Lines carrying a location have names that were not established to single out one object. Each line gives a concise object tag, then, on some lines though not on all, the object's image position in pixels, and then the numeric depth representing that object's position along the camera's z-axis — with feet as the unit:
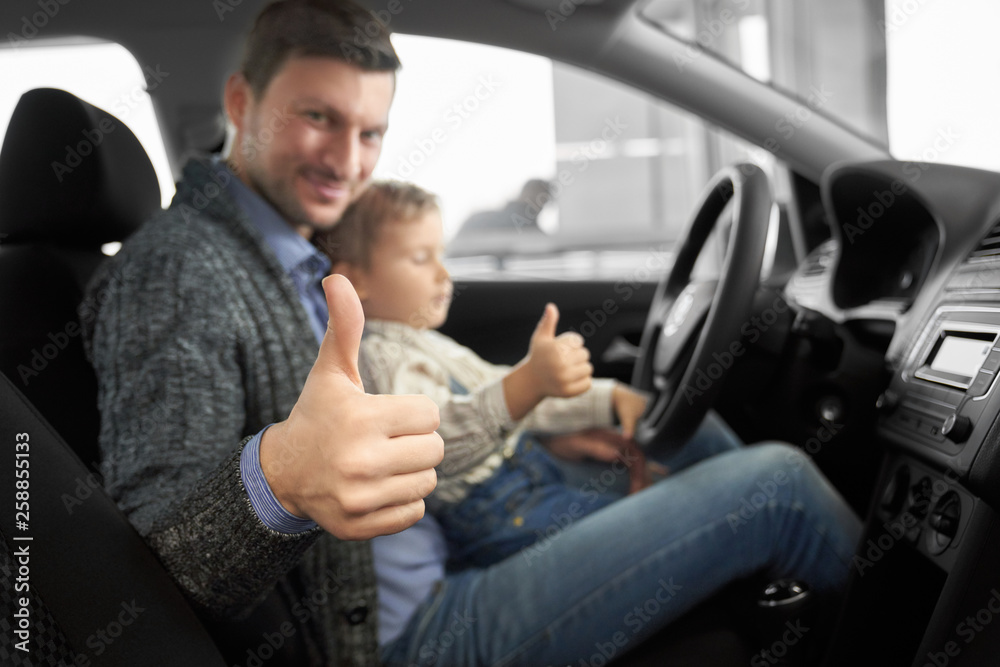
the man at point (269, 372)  1.52
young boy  2.61
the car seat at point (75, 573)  1.85
